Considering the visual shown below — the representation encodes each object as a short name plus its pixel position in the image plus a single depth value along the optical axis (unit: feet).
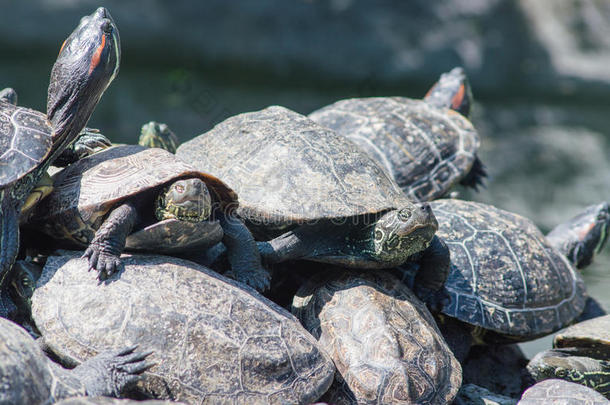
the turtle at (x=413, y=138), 36.37
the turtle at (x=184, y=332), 19.31
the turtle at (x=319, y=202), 23.68
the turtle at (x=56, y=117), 20.52
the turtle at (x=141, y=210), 20.39
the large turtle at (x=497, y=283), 27.71
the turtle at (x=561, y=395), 22.84
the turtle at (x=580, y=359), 26.81
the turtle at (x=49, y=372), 16.40
